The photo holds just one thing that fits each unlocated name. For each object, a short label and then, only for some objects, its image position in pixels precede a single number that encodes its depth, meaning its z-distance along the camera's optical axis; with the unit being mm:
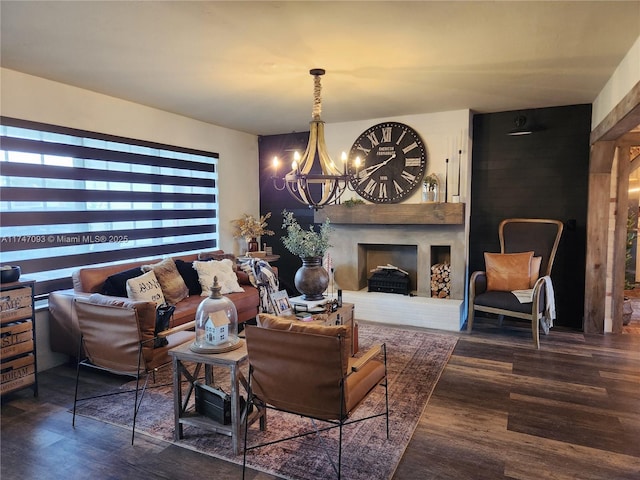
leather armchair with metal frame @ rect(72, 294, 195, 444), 2549
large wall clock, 5141
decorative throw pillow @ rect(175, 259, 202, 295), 4387
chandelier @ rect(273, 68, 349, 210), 3084
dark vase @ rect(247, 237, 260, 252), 5867
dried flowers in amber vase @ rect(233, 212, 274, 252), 5824
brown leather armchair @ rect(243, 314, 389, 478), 1984
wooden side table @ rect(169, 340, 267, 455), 2287
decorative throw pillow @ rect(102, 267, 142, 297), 3600
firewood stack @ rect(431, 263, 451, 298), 5113
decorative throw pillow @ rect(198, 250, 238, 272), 4855
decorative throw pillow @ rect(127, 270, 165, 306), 3576
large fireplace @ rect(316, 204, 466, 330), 4863
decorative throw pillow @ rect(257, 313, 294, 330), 2129
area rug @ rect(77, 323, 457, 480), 2279
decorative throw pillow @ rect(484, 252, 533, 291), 4598
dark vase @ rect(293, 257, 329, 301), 3648
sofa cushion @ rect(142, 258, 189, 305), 3960
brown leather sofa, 3430
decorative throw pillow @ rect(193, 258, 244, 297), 4410
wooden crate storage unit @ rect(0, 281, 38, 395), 2918
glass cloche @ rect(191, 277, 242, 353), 2383
